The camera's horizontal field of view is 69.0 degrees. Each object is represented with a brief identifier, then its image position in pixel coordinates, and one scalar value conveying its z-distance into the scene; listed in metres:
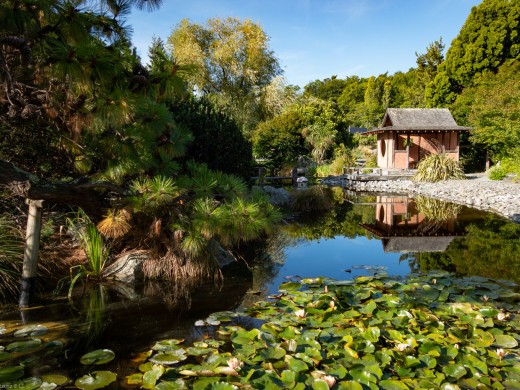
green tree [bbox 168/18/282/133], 20.19
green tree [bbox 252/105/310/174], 19.97
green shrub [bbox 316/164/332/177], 21.47
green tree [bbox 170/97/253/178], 6.86
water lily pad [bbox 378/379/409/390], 2.27
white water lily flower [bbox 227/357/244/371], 2.43
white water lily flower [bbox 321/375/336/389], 2.25
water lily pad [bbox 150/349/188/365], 2.68
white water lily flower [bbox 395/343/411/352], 2.65
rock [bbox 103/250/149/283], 4.62
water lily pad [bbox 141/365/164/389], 2.38
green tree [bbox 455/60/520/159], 15.77
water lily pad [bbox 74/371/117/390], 2.39
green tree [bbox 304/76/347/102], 57.61
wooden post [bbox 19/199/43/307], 3.60
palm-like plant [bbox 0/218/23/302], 3.93
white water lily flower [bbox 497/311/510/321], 3.25
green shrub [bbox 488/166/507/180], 15.65
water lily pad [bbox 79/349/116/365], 2.71
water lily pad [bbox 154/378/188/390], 2.32
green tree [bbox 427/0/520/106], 23.12
